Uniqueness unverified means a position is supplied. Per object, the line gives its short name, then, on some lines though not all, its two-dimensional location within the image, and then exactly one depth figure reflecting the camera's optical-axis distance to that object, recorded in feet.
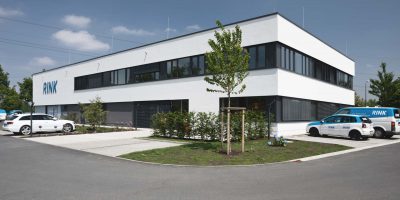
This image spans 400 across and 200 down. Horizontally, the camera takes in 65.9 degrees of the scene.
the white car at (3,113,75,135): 72.74
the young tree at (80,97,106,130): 81.66
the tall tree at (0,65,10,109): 246.47
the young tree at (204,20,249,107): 40.55
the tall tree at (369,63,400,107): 129.76
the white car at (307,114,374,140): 60.44
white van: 65.62
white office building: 65.82
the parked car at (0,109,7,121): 163.30
